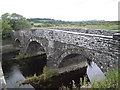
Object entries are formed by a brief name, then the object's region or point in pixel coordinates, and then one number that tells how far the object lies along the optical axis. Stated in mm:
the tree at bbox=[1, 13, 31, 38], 23403
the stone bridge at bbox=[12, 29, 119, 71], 5319
